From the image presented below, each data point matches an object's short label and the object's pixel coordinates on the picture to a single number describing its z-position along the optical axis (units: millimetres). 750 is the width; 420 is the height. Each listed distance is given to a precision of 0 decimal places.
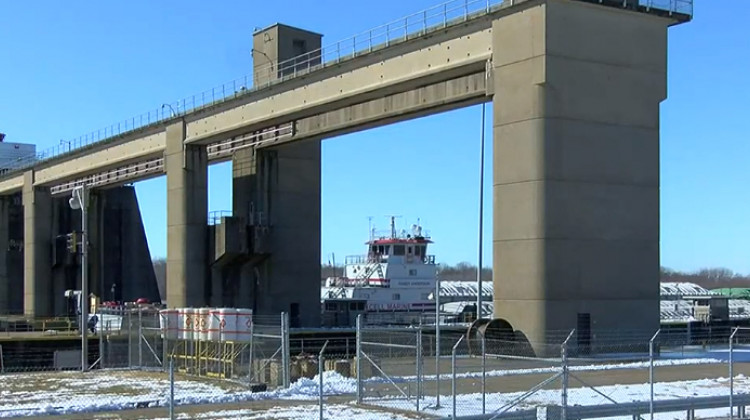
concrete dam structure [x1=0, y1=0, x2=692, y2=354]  34438
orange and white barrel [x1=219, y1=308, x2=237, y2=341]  26750
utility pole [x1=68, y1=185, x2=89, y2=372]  30384
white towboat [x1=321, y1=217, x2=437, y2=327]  75625
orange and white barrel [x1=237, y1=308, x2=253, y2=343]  26734
